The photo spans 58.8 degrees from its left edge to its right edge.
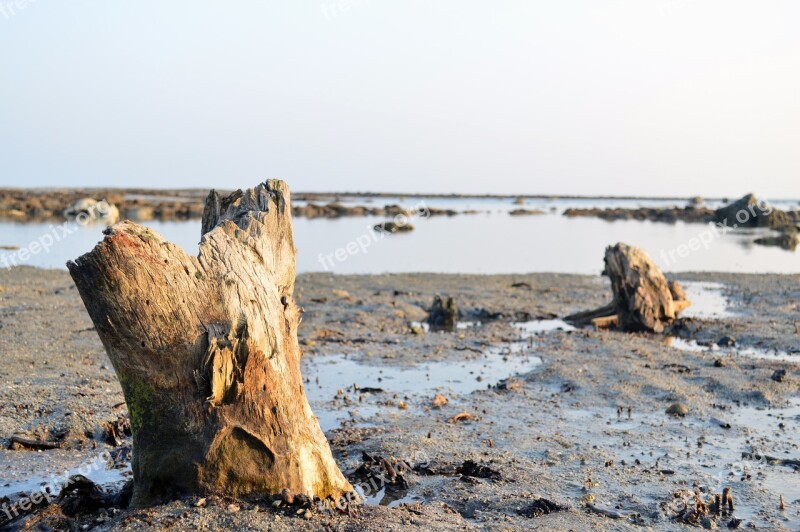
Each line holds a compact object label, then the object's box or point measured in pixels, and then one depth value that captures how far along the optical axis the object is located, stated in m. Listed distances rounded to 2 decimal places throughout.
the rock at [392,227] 45.09
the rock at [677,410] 8.72
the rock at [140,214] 49.47
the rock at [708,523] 5.54
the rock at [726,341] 13.11
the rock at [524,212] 75.19
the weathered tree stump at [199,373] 4.85
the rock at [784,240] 37.78
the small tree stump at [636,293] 14.37
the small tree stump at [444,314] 15.02
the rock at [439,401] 9.09
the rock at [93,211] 49.59
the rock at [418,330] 13.92
